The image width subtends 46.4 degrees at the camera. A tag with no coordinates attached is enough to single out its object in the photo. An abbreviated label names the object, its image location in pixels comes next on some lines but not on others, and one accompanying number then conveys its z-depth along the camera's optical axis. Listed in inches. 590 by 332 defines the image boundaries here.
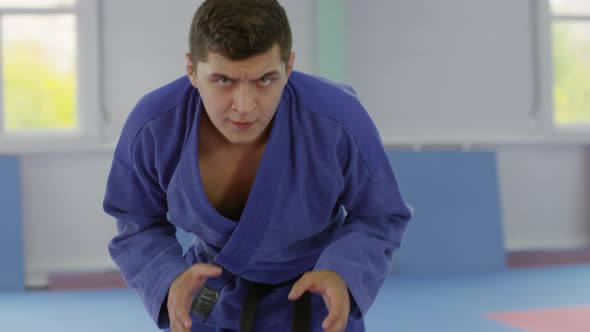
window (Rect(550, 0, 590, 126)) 247.0
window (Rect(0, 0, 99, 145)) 215.0
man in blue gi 67.7
